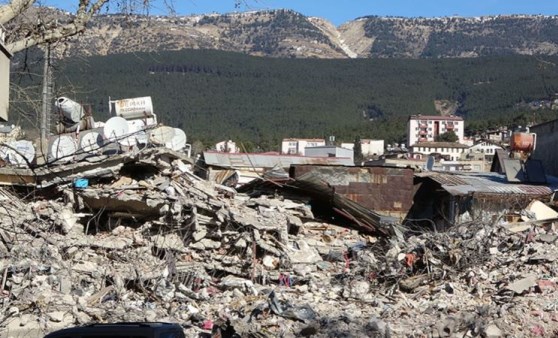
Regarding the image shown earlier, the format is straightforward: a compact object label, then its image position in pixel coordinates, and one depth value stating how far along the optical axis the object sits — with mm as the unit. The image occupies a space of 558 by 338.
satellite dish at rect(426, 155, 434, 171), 36534
